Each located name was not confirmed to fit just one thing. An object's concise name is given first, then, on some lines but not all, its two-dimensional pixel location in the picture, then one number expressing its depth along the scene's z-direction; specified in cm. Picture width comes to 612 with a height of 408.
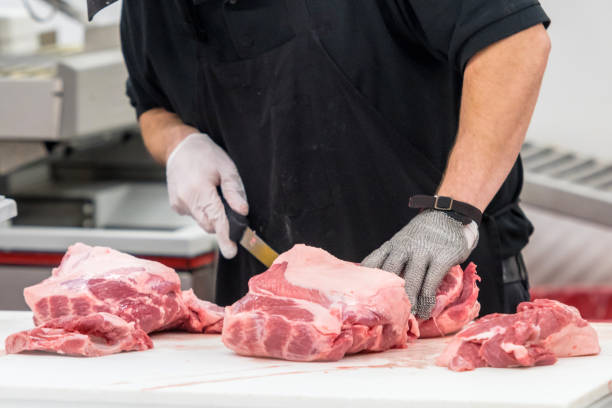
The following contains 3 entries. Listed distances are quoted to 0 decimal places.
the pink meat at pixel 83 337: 242
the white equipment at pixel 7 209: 261
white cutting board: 222
